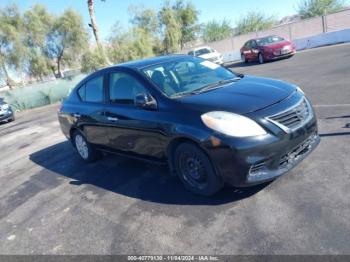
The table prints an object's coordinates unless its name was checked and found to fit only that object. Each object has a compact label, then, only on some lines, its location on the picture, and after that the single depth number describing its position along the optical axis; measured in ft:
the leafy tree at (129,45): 112.68
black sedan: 12.69
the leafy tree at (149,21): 142.51
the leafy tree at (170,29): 135.95
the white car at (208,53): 81.85
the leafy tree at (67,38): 119.85
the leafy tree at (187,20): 157.69
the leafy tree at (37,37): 117.29
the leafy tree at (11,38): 112.37
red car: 64.49
